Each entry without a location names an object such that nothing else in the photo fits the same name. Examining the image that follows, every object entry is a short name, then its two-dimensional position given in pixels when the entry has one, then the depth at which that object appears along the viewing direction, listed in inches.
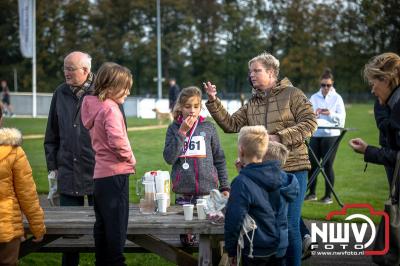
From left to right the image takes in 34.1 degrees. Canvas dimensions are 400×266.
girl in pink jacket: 181.5
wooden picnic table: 189.5
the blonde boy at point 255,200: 166.9
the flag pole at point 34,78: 1359.5
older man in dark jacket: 234.1
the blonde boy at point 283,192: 177.5
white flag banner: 1343.5
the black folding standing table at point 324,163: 374.9
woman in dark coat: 176.2
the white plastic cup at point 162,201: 209.3
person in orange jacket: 177.6
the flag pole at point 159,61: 1759.4
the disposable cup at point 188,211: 195.5
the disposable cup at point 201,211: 196.7
